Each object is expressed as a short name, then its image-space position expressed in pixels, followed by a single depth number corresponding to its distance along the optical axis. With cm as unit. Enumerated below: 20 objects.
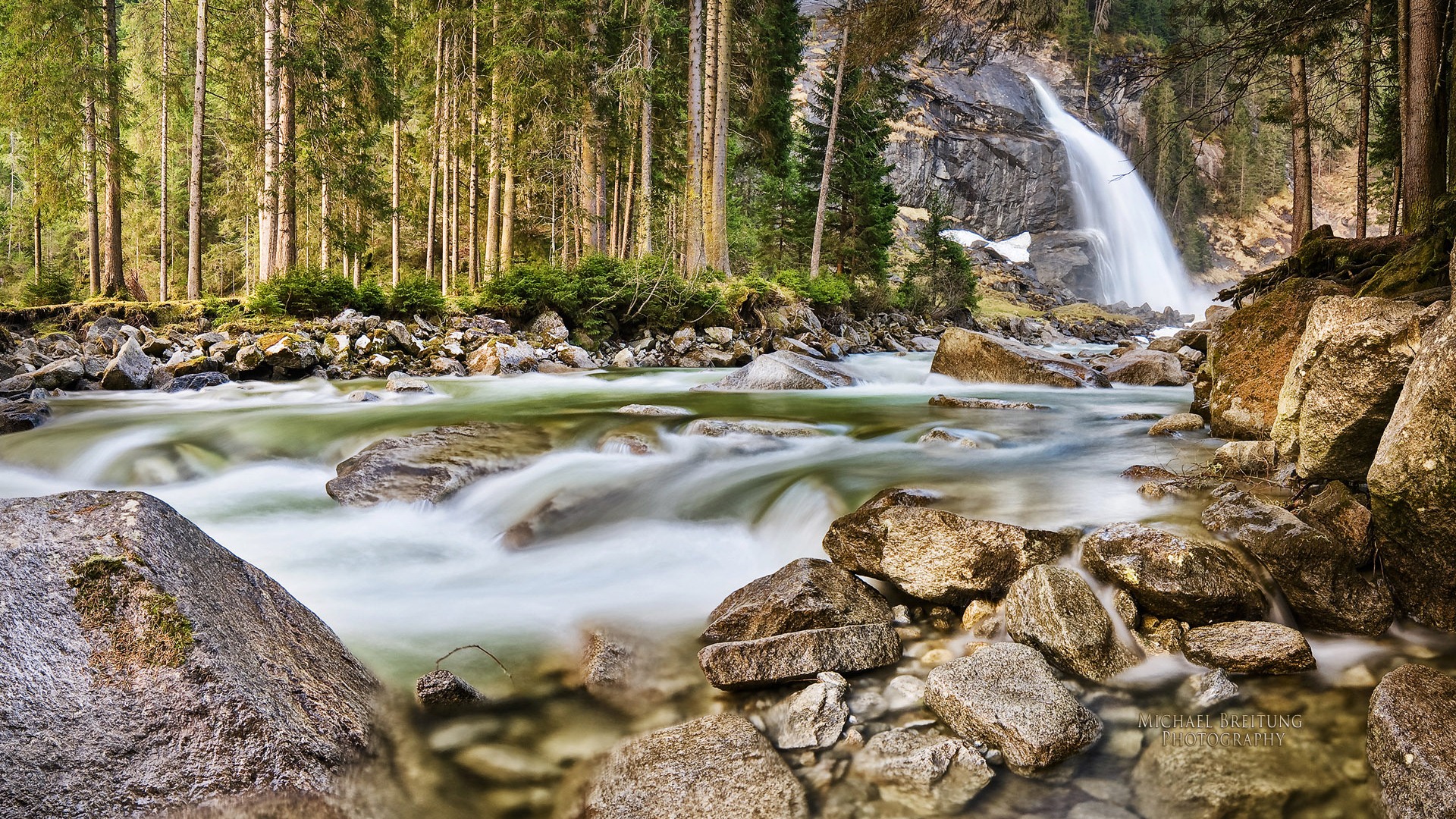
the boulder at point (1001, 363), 1125
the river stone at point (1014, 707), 257
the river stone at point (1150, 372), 1153
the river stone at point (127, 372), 1016
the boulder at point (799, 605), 336
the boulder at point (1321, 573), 321
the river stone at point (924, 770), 245
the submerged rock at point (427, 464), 544
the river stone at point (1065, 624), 310
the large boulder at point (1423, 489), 292
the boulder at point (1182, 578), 325
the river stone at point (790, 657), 305
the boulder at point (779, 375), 1107
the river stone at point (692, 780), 236
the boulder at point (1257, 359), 555
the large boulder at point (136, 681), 202
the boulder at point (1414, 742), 219
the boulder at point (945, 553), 363
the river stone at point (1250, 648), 299
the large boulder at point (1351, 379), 348
